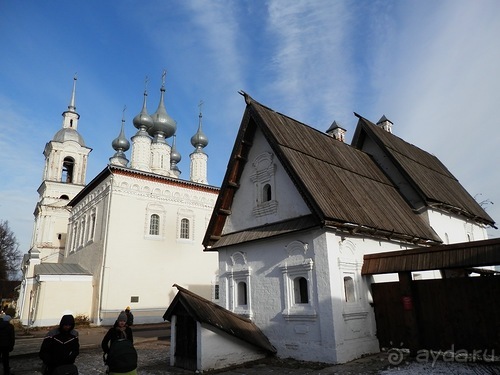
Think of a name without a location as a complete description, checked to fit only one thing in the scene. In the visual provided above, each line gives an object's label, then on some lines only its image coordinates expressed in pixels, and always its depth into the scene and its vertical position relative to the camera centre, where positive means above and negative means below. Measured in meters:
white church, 24.58 +3.99
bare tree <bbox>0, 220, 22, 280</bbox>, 52.74 +7.38
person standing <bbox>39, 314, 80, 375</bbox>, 5.09 -0.55
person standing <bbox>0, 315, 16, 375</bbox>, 8.90 -0.73
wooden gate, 9.32 -0.45
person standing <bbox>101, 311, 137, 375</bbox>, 5.12 -0.69
